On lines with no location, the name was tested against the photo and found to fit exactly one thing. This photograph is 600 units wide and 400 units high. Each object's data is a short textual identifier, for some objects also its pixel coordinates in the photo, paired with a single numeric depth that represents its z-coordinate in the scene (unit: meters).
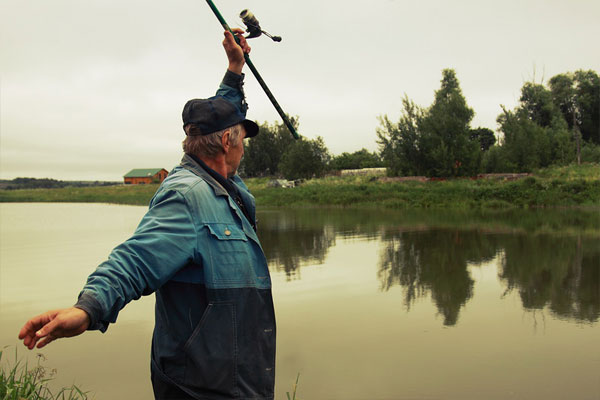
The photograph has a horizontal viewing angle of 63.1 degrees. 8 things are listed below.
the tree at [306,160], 41.88
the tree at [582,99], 45.97
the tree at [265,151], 55.69
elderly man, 1.91
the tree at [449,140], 30.34
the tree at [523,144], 28.76
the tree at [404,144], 32.72
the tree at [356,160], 58.12
